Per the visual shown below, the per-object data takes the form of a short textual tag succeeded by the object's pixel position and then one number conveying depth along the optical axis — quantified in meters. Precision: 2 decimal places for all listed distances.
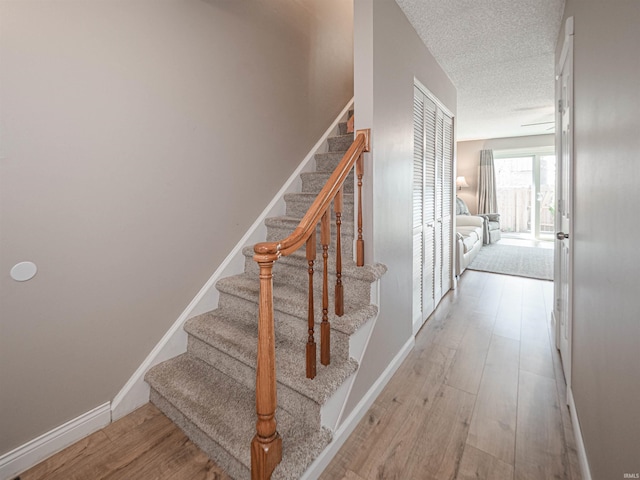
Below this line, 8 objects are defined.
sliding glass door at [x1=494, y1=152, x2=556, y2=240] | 7.30
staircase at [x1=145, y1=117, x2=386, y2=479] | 1.35
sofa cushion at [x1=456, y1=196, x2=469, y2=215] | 6.86
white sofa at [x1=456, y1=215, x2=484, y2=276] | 4.34
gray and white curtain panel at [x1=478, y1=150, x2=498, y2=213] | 7.72
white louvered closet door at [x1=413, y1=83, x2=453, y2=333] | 2.57
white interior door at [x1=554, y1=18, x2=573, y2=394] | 1.77
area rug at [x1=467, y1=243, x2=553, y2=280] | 4.62
